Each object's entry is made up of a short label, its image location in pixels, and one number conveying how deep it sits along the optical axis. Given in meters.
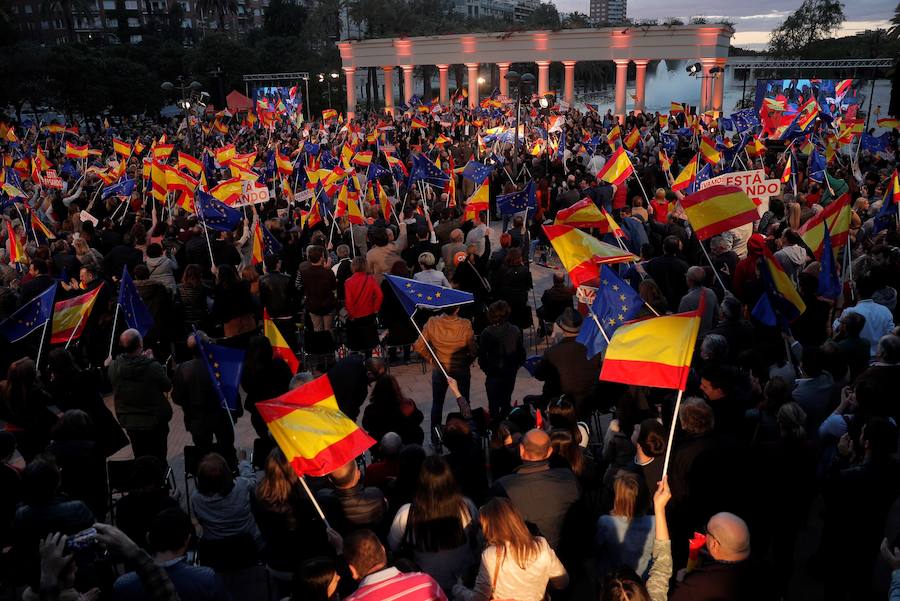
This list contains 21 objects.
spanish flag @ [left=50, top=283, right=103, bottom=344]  7.77
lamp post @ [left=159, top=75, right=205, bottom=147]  24.34
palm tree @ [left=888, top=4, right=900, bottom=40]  49.69
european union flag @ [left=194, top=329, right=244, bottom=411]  6.41
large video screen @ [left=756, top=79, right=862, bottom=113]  32.95
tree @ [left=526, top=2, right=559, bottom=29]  101.19
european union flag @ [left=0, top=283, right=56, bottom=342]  7.25
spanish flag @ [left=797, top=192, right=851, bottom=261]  9.10
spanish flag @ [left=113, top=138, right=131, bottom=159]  19.33
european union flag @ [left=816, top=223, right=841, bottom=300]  8.29
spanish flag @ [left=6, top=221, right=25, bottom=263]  11.02
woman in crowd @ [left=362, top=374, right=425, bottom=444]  6.44
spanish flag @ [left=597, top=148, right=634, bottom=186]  13.13
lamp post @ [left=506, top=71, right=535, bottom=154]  18.55
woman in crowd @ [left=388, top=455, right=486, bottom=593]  4.30
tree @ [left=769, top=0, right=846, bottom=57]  82.69
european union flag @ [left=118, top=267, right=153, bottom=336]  7.72
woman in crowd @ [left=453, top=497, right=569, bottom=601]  3.88
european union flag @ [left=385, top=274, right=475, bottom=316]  7.91
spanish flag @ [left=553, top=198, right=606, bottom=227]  9.79
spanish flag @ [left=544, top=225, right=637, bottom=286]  7.73
